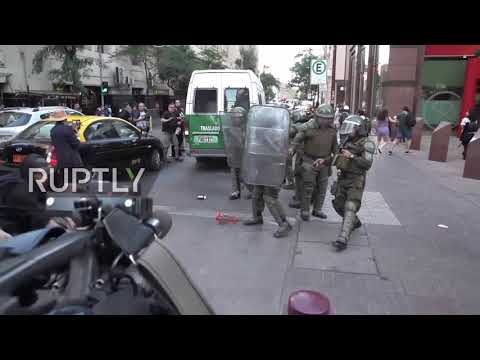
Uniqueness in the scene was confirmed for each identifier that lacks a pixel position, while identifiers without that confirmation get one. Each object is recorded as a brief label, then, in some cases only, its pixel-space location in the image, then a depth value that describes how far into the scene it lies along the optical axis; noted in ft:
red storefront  59.52
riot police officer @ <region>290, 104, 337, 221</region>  18.76
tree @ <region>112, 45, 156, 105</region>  91.61
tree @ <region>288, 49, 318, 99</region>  124.57
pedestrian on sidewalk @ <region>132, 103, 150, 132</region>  42.27
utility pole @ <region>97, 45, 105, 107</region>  84.48
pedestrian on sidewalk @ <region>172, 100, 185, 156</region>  37.42
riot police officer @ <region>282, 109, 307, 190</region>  24.34
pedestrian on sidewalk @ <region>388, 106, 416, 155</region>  46.03
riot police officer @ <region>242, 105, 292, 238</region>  17.20
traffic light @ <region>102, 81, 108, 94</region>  67.53
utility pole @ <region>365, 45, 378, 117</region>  65.72
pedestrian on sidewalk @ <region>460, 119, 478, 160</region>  39.39
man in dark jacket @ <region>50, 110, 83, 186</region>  21.48
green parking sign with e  40.06
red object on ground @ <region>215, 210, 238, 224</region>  19.52
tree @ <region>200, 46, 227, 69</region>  114.62
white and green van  31.27
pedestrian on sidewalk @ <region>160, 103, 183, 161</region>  36.47
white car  33.47
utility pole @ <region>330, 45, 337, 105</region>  121.60
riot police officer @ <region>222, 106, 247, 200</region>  22.13
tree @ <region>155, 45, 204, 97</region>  102.86
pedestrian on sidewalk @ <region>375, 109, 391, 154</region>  43.05
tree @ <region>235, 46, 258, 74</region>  216.95
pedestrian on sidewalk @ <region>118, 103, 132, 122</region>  47.91
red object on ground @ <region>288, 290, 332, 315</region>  6.50
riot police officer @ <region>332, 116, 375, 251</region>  15.92
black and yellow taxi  23.81
